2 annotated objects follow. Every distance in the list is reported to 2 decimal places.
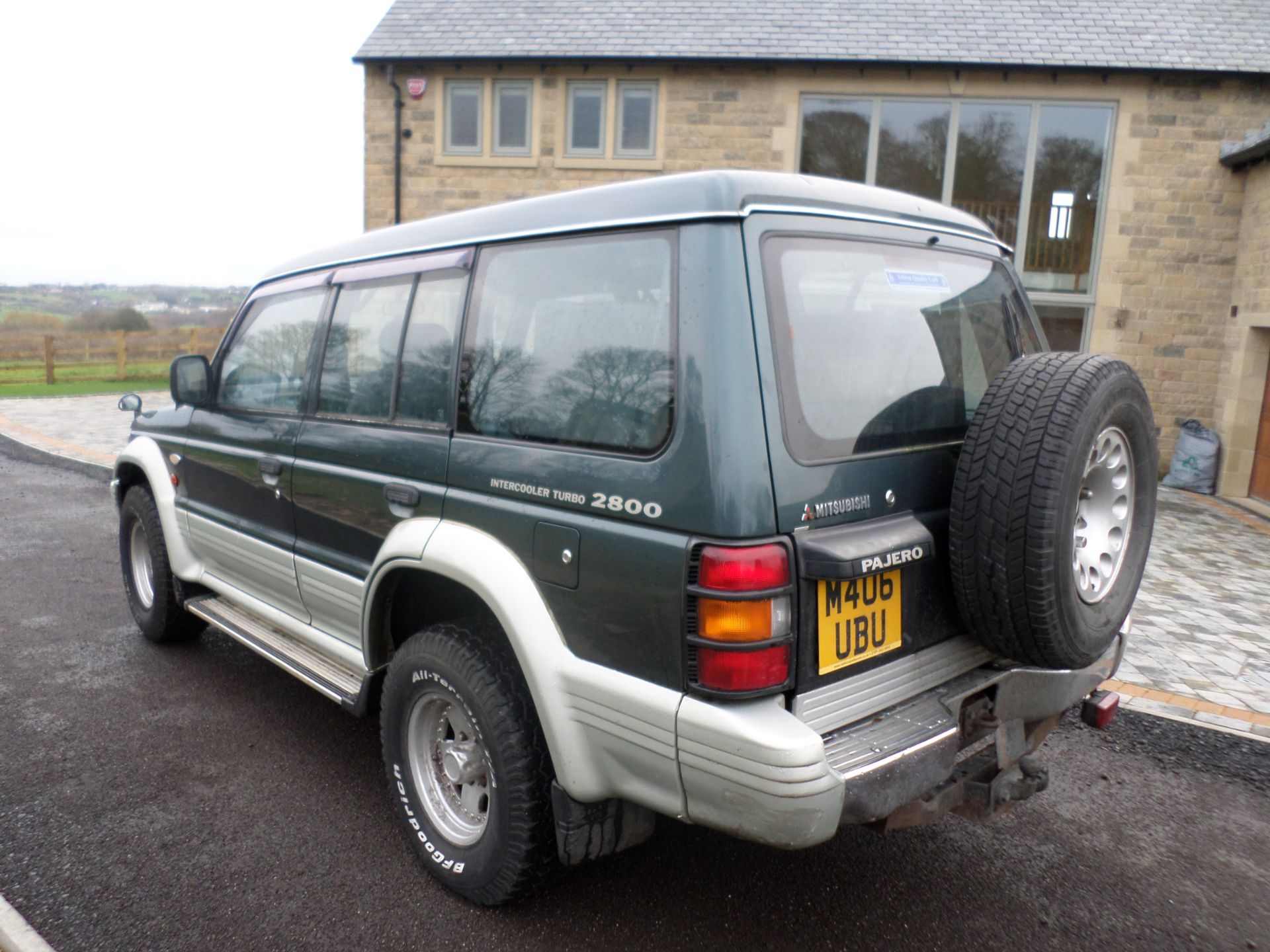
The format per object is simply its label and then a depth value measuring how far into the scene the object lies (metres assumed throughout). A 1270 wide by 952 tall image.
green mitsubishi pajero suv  2.15
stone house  11.57
